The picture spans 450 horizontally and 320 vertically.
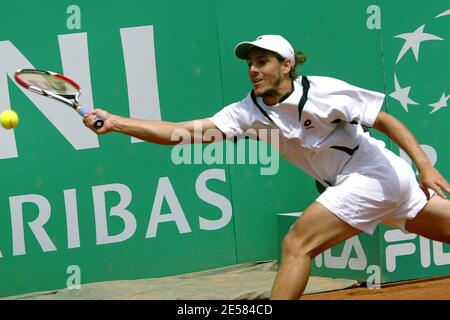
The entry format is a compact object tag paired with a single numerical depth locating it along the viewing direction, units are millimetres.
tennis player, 10711
